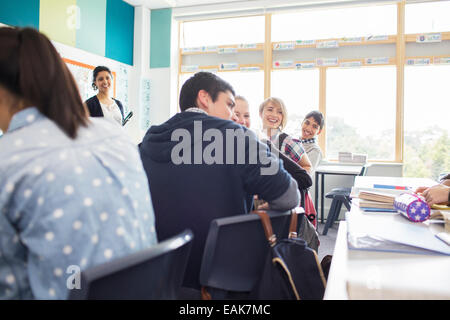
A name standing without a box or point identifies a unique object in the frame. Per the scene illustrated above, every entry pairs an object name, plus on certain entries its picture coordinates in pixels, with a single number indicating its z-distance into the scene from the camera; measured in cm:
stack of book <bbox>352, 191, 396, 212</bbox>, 140
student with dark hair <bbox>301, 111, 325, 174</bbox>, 339
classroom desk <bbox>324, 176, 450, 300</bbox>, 66
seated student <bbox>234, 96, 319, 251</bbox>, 156
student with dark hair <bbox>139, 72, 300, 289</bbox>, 108
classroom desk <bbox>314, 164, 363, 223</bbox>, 371
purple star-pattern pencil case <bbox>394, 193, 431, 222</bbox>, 118
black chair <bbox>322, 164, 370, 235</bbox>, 362
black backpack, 88
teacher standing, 337
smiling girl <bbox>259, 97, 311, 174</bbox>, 212
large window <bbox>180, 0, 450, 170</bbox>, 450
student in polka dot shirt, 59
